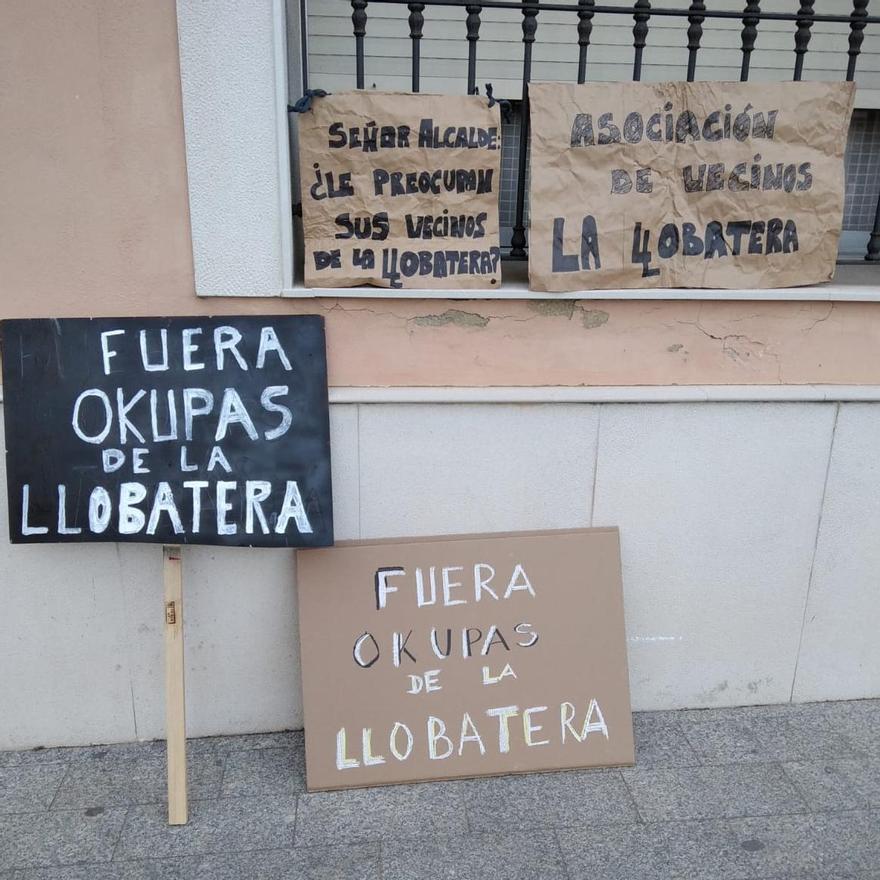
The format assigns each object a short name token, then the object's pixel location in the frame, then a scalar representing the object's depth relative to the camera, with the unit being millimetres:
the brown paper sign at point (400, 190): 2650
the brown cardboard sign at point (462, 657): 2812
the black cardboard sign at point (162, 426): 2576
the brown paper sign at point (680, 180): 2709
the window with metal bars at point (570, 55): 3816
